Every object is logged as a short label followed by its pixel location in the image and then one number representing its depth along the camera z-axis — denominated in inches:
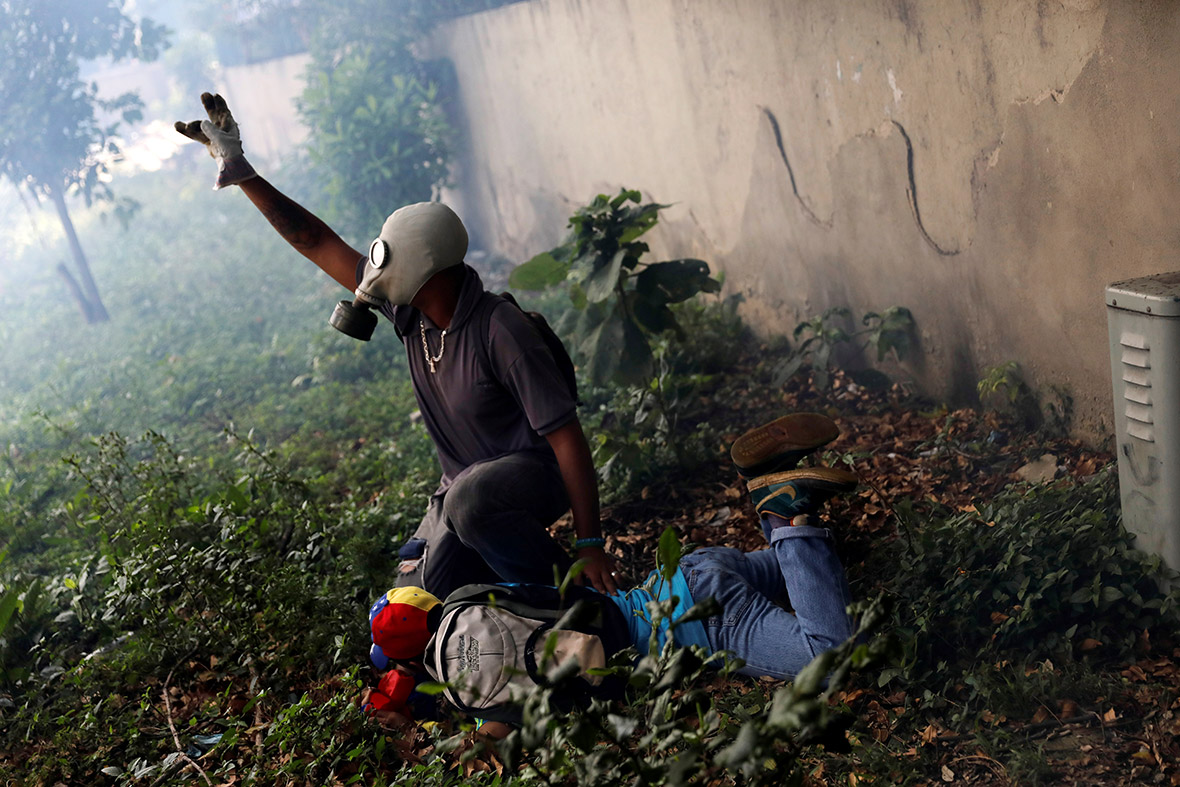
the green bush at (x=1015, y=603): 95.1
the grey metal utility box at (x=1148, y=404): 90.9
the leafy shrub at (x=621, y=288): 166.6
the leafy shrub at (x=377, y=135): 387.5
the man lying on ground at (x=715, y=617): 95.3
